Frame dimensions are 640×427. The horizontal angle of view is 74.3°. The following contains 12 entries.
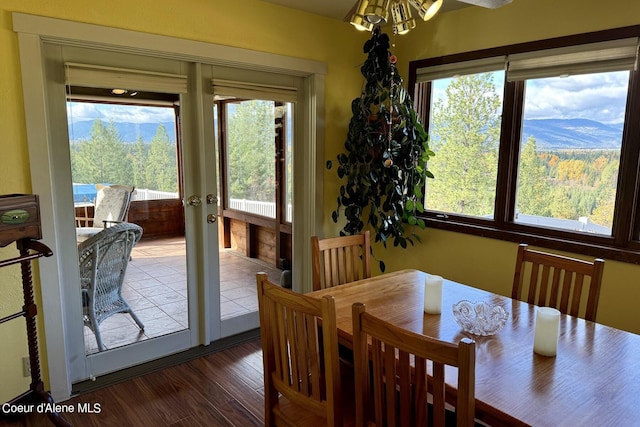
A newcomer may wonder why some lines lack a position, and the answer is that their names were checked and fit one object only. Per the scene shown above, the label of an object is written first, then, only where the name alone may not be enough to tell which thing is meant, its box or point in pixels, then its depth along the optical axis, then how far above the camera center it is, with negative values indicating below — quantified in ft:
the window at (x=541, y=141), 8.02 +0.46
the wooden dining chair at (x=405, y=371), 3.41 -1.88
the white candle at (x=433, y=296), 5.92 -1.88
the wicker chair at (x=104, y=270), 8.42 -2.28
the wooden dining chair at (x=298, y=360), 4.53 -2.31
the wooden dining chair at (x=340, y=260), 7.53 -1.86
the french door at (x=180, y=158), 7.31 +0.17
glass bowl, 5.30 -1.98
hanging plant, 10.21 +0.16
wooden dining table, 3.83 -2.20
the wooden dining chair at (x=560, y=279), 6.24 -1.84
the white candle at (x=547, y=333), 4.75 -1.93
